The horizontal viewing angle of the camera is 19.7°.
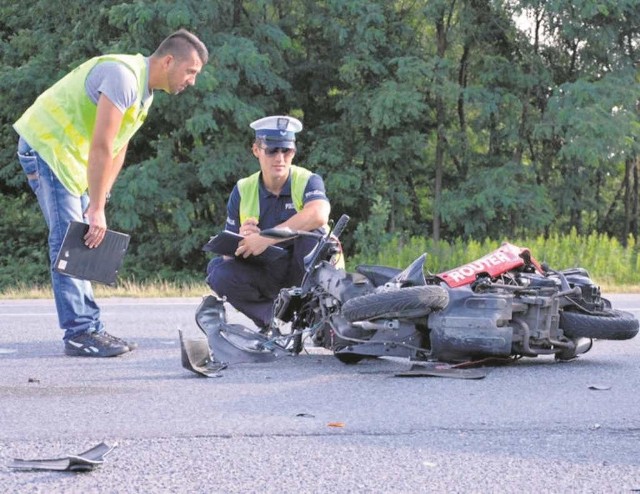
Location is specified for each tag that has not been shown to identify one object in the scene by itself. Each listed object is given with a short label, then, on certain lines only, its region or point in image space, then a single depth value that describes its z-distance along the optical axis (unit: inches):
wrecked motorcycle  381.4
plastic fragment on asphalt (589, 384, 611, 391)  356.0
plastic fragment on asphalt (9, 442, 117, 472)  242.1
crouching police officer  441.9
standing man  416.3
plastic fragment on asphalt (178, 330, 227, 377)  382.4
